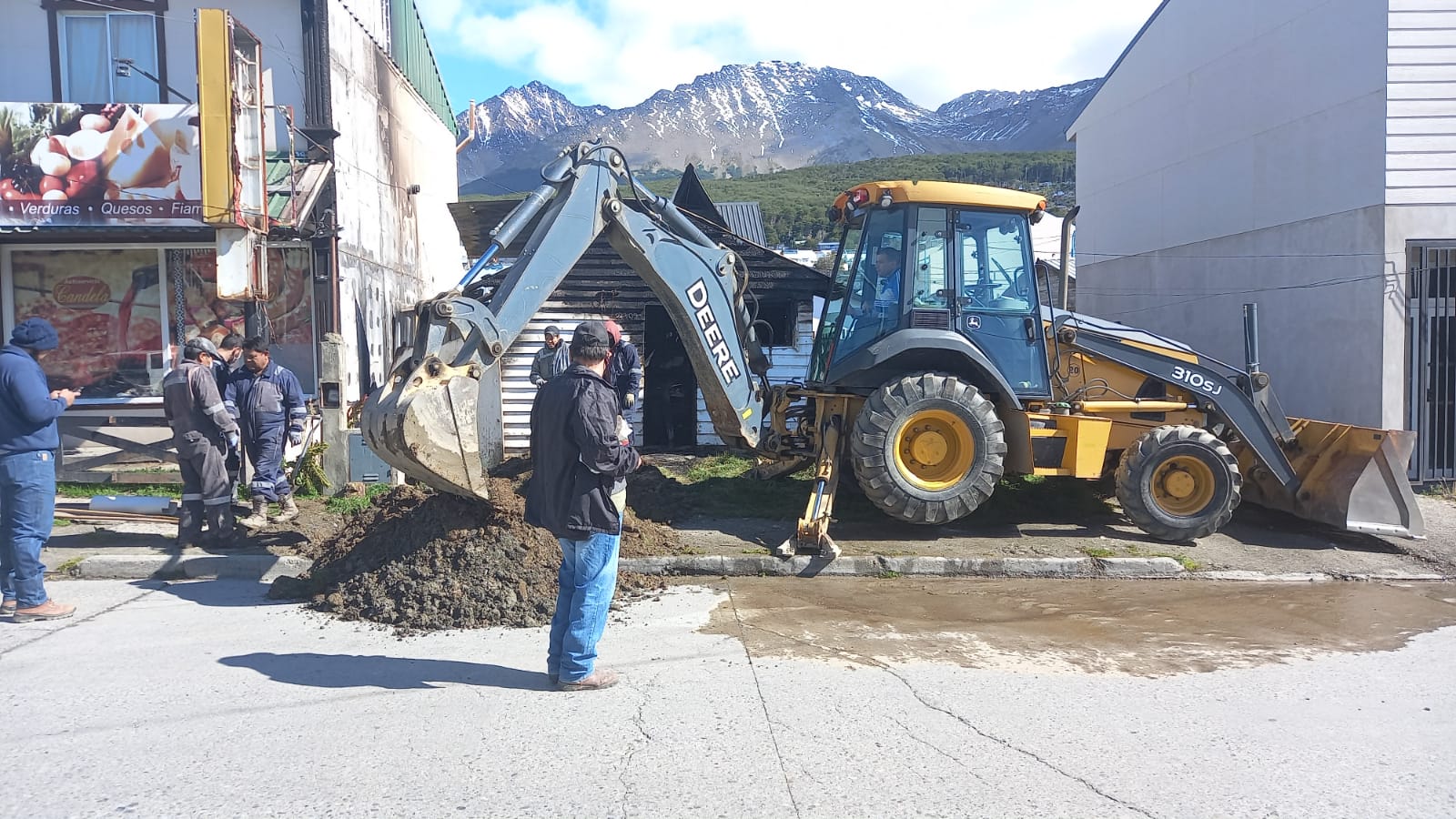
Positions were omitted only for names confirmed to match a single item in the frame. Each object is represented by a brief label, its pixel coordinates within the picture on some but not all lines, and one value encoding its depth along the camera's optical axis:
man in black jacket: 4.76
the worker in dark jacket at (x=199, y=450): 7.95
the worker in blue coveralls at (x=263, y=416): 8.54
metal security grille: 11.45
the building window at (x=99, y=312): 12.11
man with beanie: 6.01
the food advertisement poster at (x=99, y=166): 10.94
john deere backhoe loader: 7.96
